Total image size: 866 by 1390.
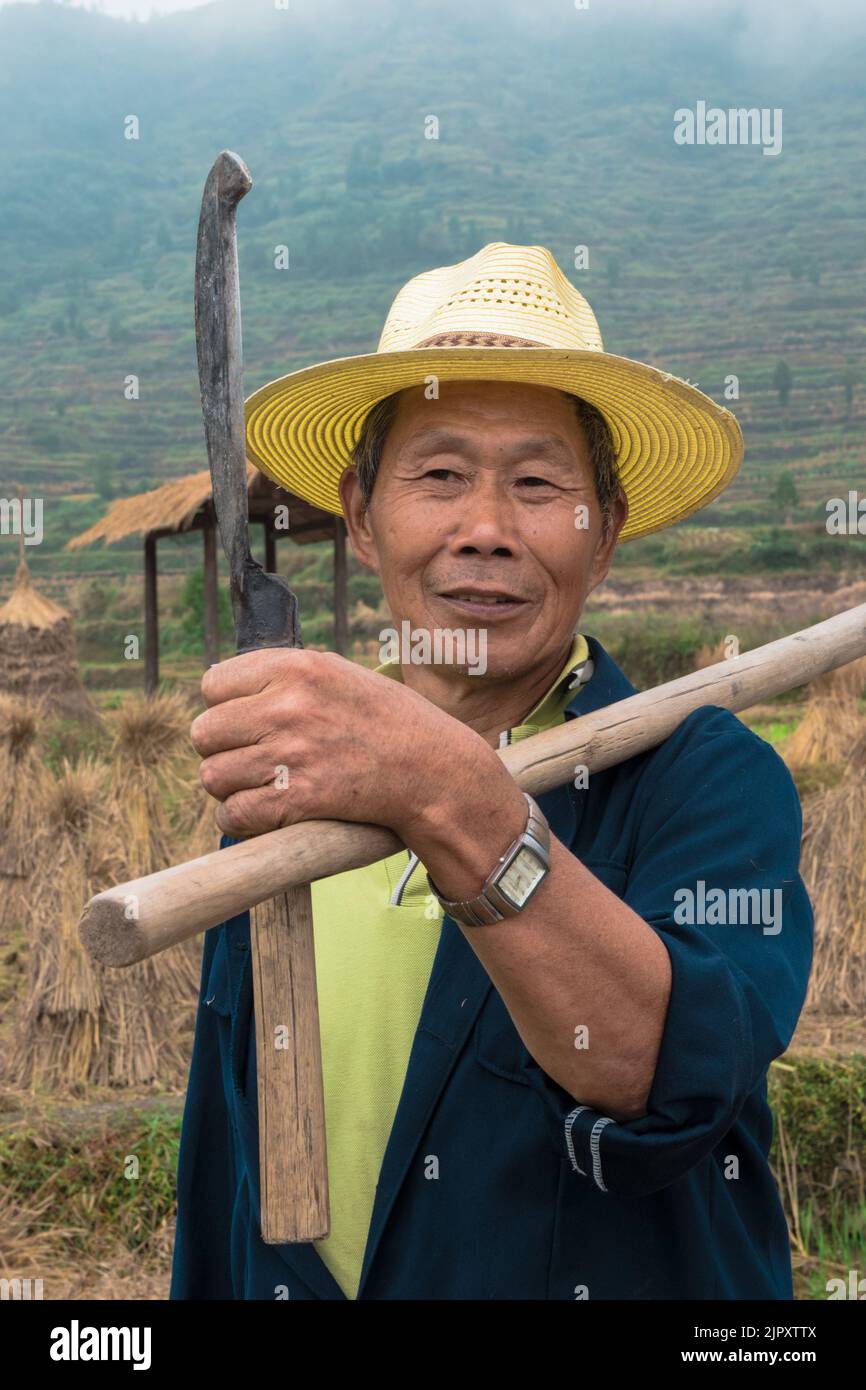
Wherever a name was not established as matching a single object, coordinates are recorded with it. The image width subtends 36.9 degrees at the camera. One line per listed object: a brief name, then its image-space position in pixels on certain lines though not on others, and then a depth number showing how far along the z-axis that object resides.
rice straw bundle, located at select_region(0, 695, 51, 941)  6.29
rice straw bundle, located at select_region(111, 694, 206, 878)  5.61
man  1.22
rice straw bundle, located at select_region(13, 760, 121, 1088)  5.33
